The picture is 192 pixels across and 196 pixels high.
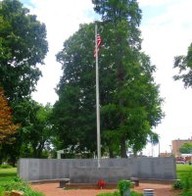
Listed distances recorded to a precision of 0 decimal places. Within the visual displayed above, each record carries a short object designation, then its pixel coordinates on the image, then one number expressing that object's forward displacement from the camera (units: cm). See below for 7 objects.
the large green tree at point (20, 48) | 2817
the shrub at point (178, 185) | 1536
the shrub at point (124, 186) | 1148
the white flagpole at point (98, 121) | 1959
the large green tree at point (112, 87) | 2665
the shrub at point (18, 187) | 1172
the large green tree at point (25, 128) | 2794
